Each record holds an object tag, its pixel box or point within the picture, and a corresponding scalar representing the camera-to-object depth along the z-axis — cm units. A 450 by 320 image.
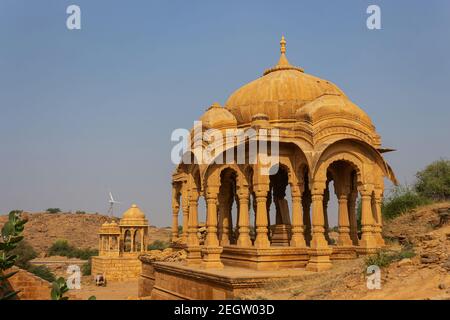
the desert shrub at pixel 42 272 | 3176
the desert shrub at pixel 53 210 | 9831
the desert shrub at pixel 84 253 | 5611
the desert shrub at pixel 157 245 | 5708
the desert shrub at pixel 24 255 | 2997
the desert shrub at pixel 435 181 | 2489
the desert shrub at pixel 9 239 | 1055
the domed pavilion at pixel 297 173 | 1248
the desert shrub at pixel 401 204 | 2145
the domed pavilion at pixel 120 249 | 3431
